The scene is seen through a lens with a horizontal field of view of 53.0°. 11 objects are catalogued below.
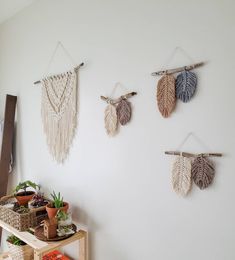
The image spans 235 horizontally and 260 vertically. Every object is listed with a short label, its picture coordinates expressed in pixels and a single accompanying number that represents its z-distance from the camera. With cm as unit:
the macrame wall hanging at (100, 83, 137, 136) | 135
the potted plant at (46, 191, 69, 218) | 150
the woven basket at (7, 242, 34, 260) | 174
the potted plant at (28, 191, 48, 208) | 169
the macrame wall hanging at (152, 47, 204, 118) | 111
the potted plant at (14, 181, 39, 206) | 177
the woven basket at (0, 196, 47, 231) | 156
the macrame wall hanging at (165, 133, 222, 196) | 107
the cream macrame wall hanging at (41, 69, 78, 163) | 166
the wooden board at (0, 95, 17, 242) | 212
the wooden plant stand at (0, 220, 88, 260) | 135
